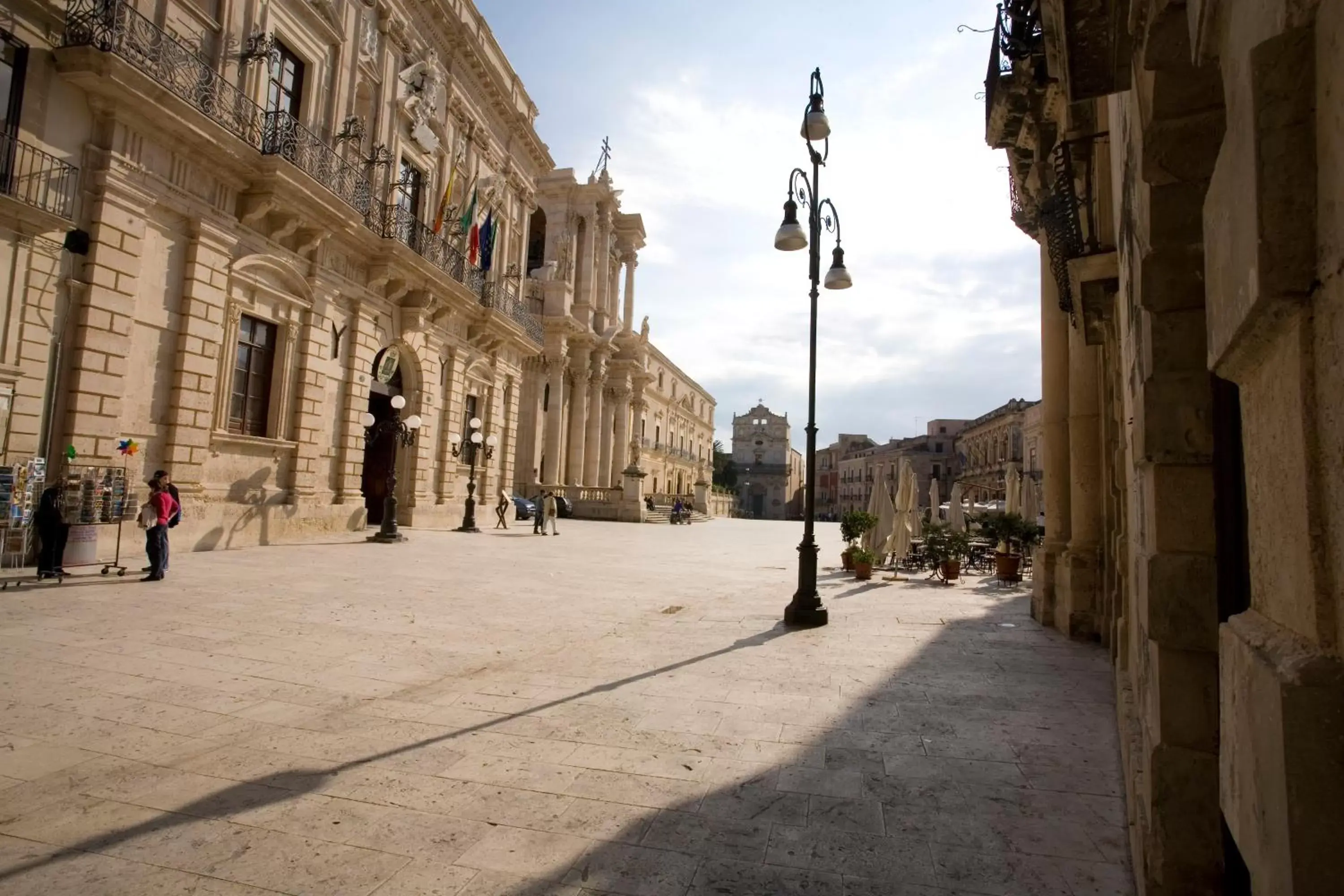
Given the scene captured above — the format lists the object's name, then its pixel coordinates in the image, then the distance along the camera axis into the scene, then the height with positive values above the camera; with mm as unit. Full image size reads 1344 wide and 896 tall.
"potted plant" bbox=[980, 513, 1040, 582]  12766 -214
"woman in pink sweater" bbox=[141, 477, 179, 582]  9078 -513
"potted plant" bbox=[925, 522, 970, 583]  12867 -486
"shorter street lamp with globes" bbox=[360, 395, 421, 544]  15688 +1643
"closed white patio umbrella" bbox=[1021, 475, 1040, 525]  18094 +659
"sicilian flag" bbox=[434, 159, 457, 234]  18547 +7911
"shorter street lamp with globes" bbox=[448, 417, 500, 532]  20672 +1682
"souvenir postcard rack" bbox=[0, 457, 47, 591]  8812 -266
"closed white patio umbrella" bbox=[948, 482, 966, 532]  19328 +260
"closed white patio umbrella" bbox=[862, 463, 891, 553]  14391 +140
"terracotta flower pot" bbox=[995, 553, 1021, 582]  12680 -744
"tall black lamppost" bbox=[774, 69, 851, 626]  7961 +3151
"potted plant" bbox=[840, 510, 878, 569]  15117 -121
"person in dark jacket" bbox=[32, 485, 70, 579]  8688 -528
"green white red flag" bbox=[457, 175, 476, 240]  19469 +7908
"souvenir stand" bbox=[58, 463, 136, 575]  9125 -93
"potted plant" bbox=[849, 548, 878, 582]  13219 -864
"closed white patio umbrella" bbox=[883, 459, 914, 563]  14023 -237
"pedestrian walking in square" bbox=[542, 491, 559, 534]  21844 -5
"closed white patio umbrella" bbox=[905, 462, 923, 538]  15094 +205
